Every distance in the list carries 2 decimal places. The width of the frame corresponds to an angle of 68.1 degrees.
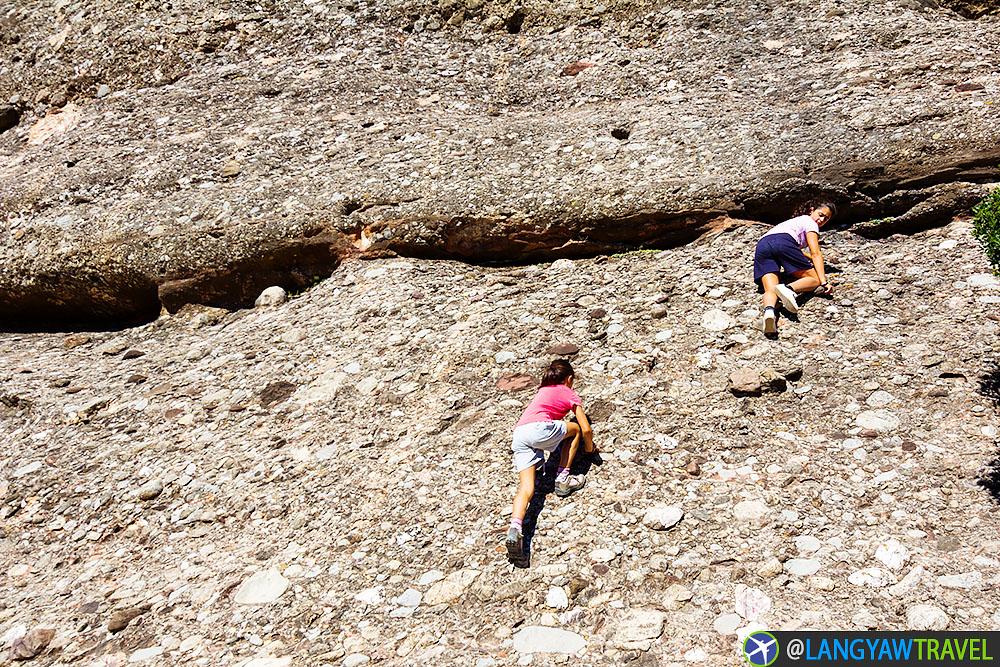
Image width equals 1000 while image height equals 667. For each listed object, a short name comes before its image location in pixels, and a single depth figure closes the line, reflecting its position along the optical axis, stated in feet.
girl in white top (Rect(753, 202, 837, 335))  20.54
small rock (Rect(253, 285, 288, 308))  26.89
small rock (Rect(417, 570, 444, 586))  14.83
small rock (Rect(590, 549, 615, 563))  14.52
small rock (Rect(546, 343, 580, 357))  20.84
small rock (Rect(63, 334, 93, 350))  27.99
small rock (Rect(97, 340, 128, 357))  26.71
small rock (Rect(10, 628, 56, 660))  15.10
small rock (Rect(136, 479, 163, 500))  19.03
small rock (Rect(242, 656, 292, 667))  13.64
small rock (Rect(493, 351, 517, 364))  20.93
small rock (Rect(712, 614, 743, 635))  12.73
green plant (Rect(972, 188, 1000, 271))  15.93
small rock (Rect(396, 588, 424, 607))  14.43
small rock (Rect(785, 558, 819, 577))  13.56
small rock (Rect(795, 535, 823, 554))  13.99
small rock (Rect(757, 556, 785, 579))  13.65
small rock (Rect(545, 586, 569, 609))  13.79
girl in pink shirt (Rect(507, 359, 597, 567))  16.15
